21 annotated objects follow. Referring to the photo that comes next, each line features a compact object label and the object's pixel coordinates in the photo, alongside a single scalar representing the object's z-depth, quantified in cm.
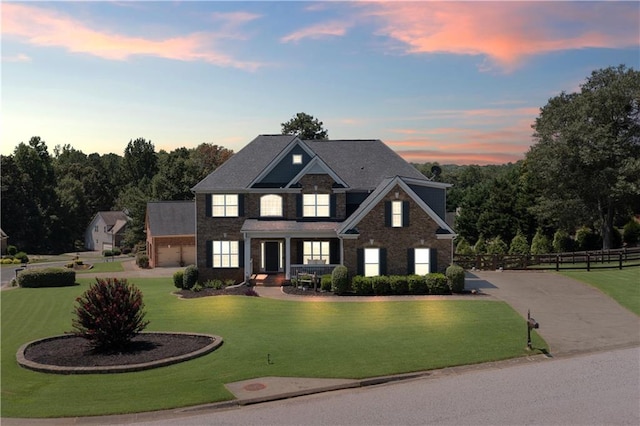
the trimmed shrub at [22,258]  6408
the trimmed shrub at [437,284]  3073
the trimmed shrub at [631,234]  5842
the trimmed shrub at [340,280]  3095
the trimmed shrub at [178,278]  3488
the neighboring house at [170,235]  5206
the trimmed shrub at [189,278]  3466
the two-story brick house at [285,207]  3594
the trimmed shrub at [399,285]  3084
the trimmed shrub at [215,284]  3394
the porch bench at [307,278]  3237
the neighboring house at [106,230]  9044
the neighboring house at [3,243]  7757
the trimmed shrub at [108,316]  1892
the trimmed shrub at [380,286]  3073
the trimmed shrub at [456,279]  3062
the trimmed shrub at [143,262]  5297
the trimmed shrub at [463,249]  5094
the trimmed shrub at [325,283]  3198
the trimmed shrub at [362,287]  3073
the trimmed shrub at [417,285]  3088
